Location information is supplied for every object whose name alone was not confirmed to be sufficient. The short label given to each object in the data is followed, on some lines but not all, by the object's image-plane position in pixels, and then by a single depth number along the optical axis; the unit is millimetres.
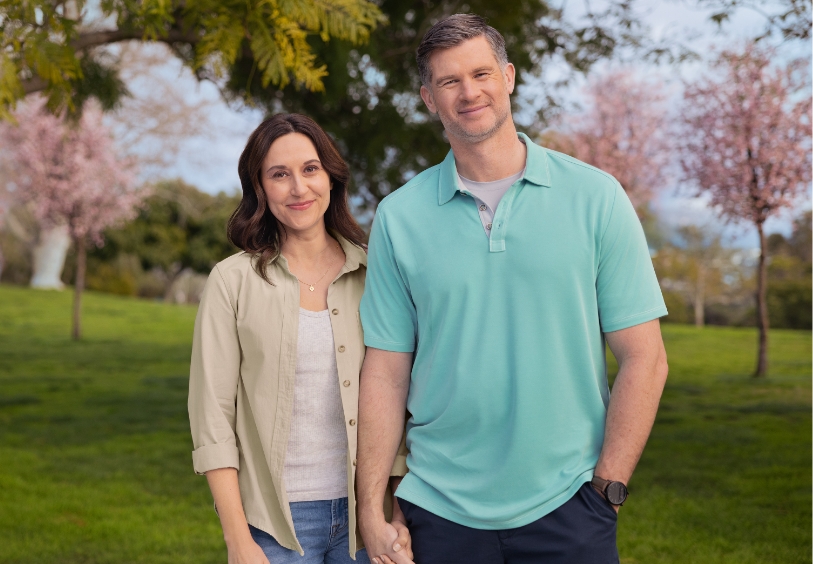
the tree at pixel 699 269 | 22422
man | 1930
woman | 2180
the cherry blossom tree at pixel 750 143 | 10430
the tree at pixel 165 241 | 31094
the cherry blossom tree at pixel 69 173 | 18594
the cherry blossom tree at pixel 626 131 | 15531
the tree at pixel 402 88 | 6684
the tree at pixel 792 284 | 18500
